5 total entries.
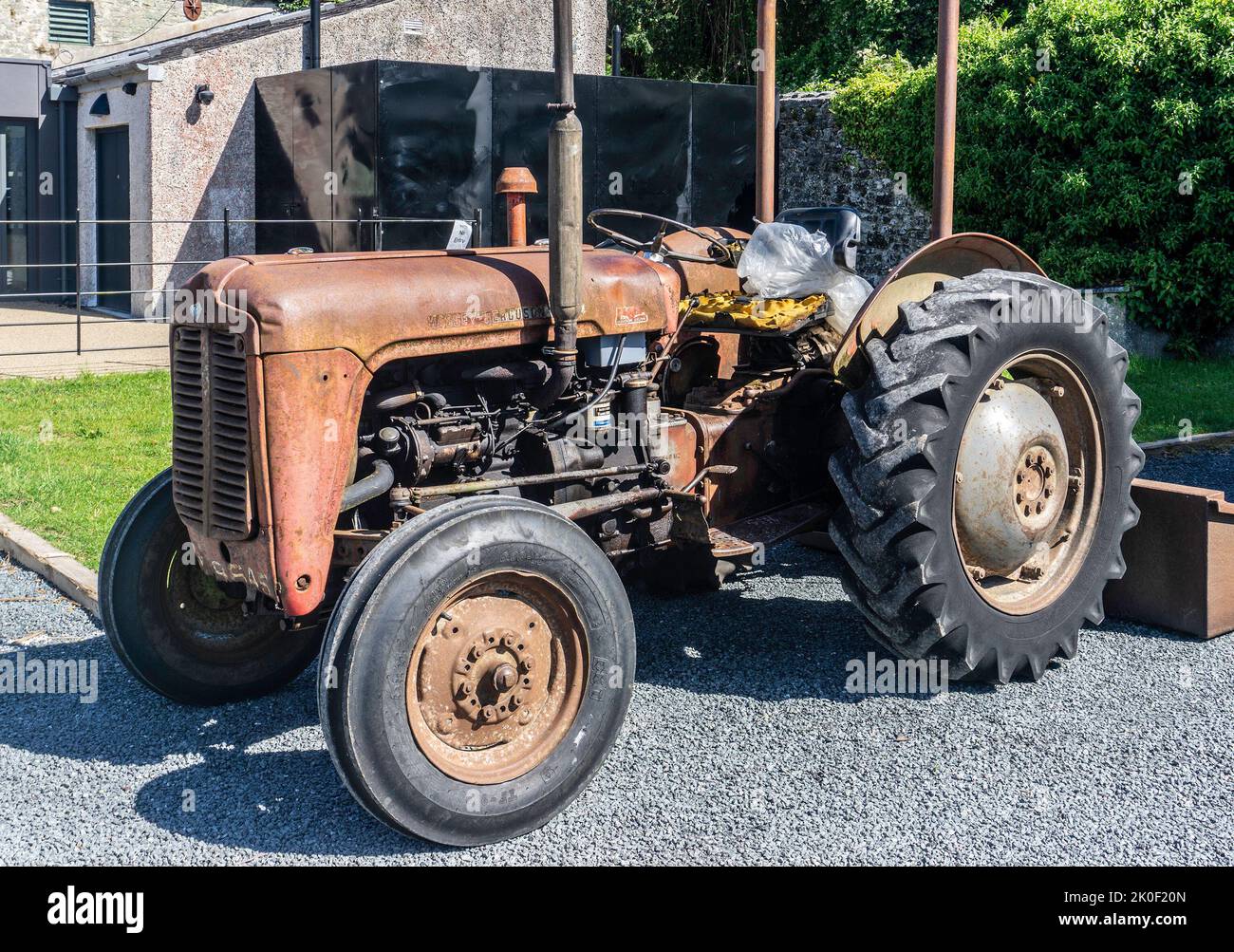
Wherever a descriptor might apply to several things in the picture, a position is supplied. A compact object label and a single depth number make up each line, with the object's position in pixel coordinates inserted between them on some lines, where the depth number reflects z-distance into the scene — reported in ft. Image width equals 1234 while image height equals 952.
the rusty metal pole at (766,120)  19.62
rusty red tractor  12.17
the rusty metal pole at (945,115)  18.66
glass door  62.90
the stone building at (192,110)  53.47
